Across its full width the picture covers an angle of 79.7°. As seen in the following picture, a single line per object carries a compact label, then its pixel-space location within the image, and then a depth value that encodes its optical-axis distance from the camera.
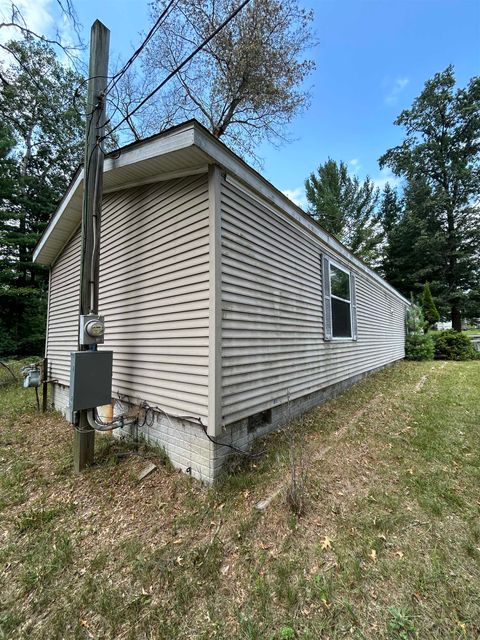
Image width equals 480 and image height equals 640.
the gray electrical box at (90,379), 3.10
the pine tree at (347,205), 21.41
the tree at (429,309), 16.33
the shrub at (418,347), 13.45
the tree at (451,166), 18.33
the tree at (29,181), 12.09
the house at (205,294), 2.98
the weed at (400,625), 1.55
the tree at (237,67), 8.46
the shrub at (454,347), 13.88
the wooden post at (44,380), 6.04
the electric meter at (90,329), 3.24
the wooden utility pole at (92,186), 3.37
